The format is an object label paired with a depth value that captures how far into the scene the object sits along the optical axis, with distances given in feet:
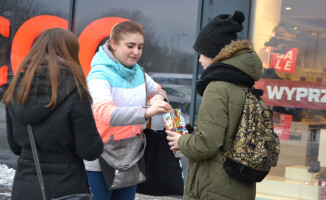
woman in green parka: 8.29
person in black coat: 7.70
